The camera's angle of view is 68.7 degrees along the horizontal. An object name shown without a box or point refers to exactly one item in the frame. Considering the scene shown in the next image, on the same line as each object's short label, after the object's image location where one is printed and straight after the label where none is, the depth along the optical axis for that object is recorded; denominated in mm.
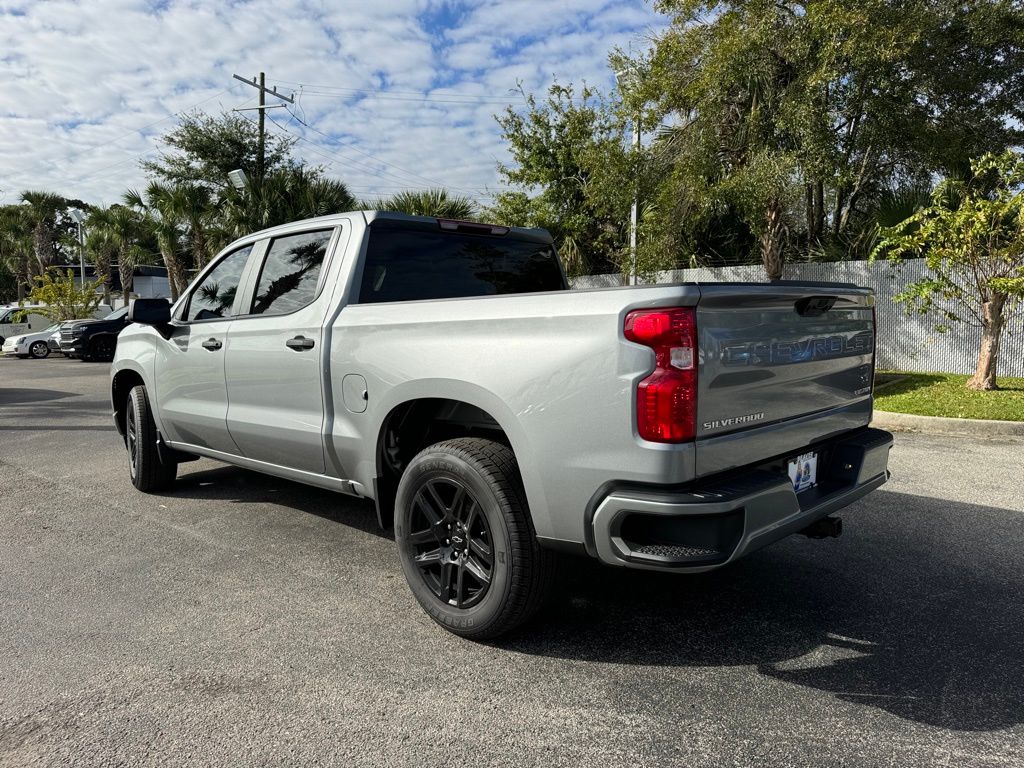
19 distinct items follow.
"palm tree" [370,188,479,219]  19344
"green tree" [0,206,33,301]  45656
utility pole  25266
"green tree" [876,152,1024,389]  9312
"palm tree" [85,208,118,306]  32312
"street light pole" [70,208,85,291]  31547
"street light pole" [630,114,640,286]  13492
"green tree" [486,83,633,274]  18141
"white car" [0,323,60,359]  25688
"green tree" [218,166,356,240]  20328
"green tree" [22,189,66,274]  42969
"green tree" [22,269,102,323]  29375
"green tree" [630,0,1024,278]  10719
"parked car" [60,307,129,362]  22188
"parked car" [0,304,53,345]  30594
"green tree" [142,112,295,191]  27297
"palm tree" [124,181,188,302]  23609
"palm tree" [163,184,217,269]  23469
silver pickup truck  2557
